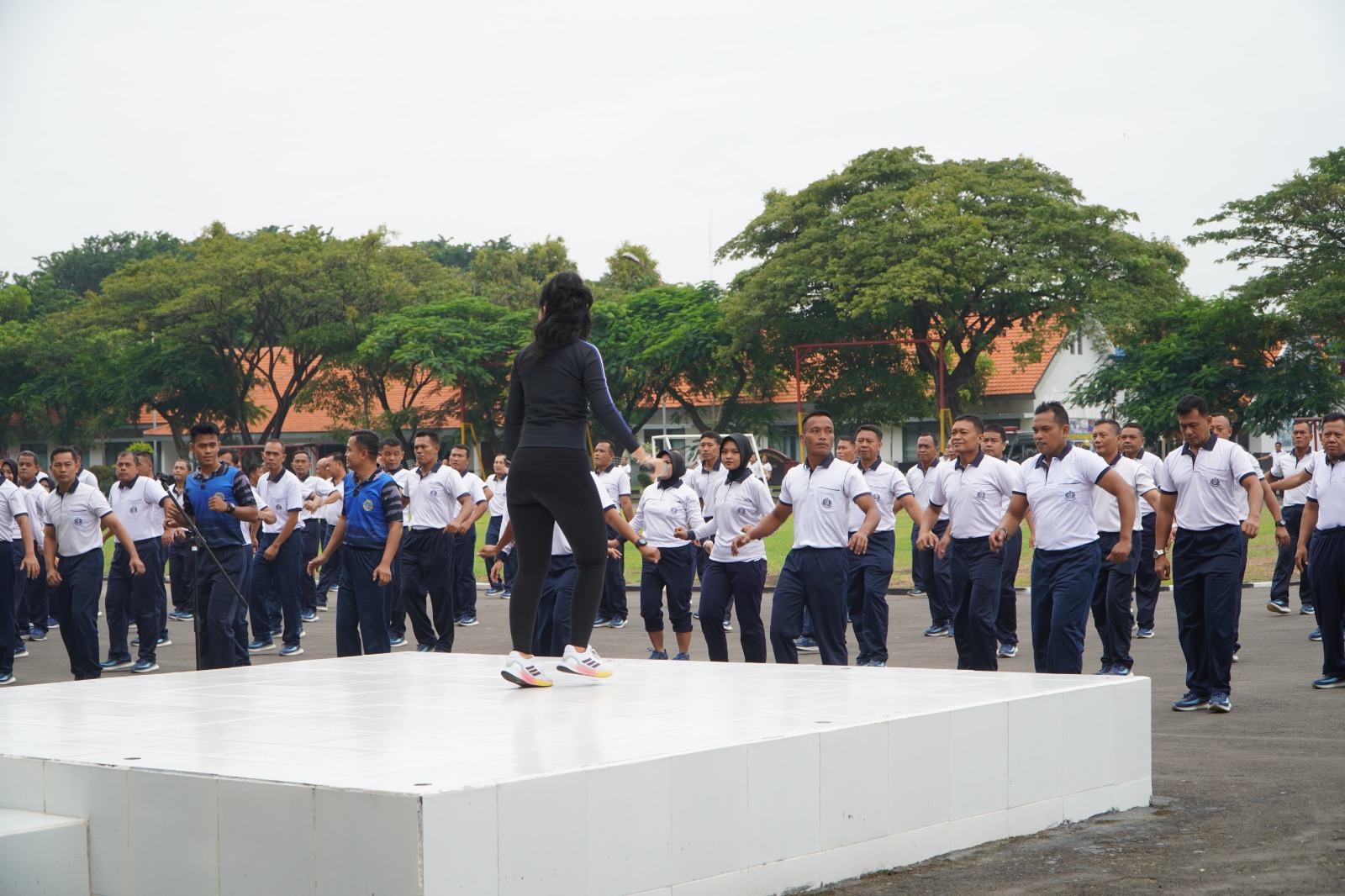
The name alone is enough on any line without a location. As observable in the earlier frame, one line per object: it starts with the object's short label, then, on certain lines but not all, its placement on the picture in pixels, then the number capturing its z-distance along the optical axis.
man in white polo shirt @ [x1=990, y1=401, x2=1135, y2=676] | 9.14
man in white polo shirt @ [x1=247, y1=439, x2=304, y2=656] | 14.62
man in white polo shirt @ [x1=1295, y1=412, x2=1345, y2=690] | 10.49
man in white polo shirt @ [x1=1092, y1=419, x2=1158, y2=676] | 10.84
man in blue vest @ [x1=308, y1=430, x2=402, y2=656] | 10.99
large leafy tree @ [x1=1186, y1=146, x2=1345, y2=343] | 40.31
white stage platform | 4.45
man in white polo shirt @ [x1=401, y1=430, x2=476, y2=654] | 13.51
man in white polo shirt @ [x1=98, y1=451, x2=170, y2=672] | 13.34
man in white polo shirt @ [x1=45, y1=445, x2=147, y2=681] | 11.42
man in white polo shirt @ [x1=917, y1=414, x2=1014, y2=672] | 9.94
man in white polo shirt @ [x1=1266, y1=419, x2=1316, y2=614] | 15.46
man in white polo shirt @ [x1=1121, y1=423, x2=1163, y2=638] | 13.84
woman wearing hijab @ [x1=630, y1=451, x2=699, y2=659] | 12.18
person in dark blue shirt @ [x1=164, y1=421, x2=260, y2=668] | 10.52
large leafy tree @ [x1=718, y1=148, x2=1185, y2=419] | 41.78
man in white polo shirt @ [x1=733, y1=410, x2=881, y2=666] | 10.07
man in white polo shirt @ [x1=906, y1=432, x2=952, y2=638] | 14.37
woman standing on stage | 6.61
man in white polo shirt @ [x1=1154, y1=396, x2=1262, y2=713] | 9.51
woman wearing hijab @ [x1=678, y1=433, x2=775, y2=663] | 10.77
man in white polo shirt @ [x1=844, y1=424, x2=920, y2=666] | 11.83
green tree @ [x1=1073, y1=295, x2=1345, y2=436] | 43.88
